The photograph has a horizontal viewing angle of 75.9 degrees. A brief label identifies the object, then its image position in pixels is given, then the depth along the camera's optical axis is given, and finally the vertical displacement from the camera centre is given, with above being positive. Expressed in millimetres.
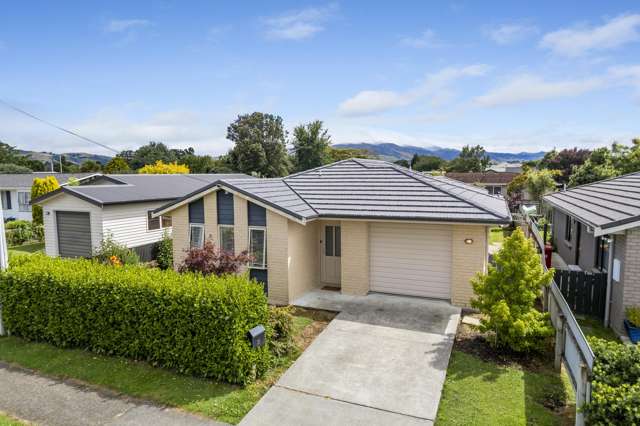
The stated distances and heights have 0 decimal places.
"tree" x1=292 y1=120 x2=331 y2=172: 65750 +5450
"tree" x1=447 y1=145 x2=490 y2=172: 95000 +3868
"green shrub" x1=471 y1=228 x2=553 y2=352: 8500 -2574
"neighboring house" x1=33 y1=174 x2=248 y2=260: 18391 -1793
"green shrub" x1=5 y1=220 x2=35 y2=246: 26717 -3366
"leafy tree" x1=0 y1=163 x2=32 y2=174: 62694 +1873
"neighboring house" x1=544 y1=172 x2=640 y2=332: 9852 -1713
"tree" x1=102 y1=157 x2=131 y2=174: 59525 +2078
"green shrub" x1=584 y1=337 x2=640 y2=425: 5159 -2797
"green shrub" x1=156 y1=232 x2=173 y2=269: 19828 -3642
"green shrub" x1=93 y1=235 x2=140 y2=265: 17328 -3120
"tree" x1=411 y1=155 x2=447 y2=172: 106000 +3478
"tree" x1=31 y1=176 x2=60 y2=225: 28766 -640
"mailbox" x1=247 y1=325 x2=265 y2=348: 7812 -3014
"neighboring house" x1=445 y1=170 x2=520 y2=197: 62469 -541
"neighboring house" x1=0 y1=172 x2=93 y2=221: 36125 -1417
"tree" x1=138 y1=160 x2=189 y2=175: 37062 +970
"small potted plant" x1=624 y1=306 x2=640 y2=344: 9461 -3458
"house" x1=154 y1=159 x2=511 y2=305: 12070 -1754
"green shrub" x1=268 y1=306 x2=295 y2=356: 8969 -3458
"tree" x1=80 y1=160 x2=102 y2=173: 67912 +2393
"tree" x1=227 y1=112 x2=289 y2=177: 64375 +5343
